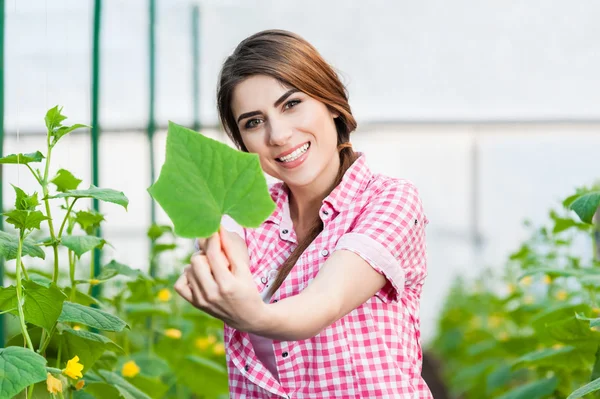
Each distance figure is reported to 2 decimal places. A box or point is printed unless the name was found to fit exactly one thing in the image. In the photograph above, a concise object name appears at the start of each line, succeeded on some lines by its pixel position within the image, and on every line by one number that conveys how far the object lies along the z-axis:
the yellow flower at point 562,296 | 5.09
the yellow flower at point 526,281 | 5.36
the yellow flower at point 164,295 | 4.00
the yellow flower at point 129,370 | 3.27
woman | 2.25
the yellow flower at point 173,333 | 4.00
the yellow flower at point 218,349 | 4.70
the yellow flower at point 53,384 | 1.98
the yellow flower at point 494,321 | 7.12
